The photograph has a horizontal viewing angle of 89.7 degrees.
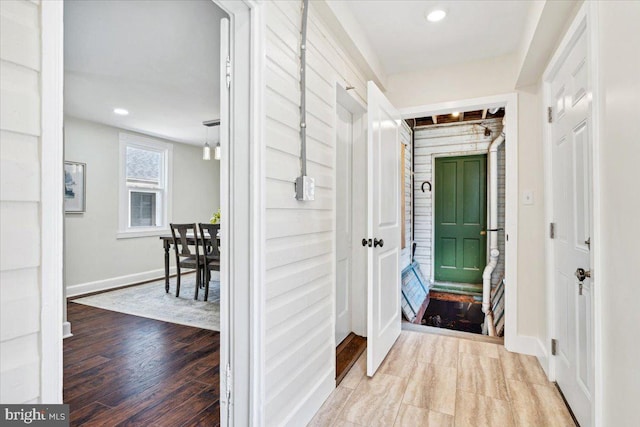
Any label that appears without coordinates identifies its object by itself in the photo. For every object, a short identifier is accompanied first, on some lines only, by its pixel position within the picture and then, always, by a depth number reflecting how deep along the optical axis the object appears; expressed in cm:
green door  492
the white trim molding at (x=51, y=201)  72
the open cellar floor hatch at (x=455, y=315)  441
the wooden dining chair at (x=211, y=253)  404
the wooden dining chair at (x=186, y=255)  421
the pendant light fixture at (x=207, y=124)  448
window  500
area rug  348
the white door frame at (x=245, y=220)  139
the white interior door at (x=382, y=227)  220
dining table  429
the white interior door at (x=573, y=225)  163
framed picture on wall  429
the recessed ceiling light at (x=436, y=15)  217
